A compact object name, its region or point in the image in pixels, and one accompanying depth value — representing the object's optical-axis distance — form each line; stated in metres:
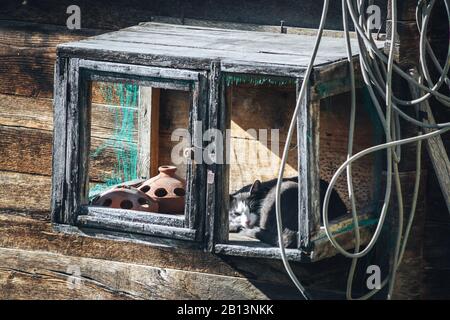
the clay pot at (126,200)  5.71
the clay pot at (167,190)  5.80
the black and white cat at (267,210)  5.55
